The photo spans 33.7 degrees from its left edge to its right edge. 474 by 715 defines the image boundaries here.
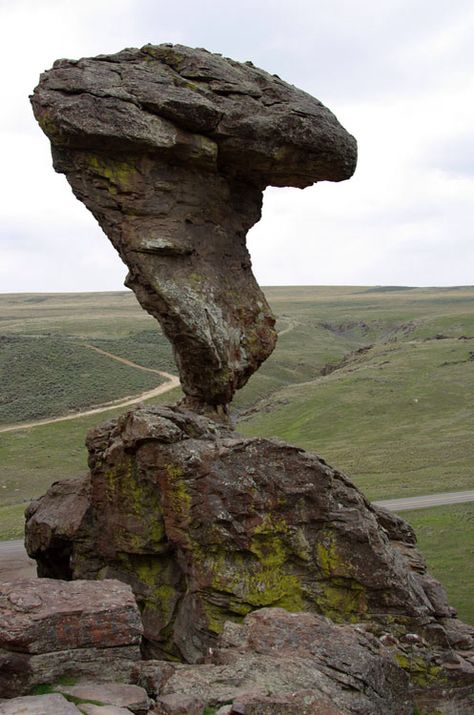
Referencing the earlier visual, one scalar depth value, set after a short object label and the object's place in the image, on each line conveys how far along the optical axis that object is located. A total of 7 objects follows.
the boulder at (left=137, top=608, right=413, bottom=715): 14.54
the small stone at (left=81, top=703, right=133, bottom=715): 13.91
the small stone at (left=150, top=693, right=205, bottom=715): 14.23
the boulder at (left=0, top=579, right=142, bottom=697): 15.03
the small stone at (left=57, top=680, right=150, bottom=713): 14.45
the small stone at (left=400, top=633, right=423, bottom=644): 21.05
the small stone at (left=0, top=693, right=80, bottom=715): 13.48
